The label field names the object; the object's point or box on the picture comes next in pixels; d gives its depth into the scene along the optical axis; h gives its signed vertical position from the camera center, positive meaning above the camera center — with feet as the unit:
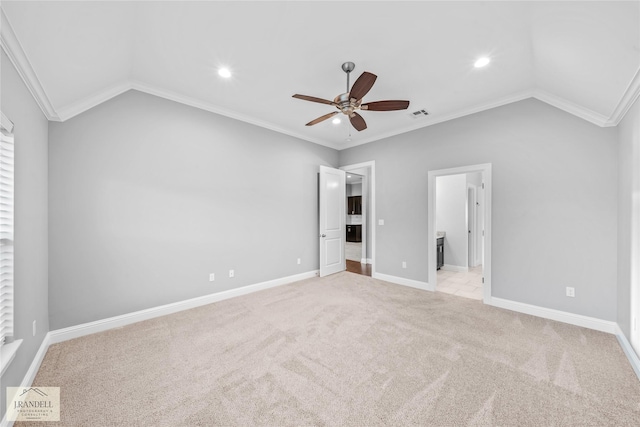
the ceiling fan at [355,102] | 7.25 +3.70
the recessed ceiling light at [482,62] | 7.93 +5.09
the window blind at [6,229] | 5.11 -0.33
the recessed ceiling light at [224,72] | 8.54 +5.14
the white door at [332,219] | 15.84 -0.44
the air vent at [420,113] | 11.86 +5.03
